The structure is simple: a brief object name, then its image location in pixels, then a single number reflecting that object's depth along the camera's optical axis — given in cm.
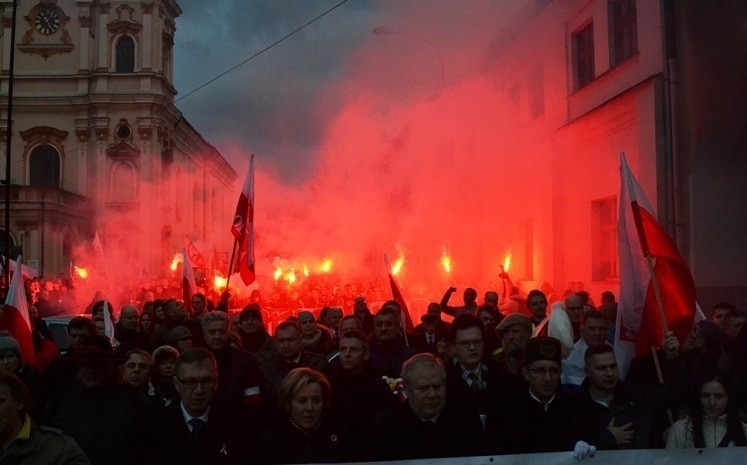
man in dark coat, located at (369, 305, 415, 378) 735
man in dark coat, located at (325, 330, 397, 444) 593
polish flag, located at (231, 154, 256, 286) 1264
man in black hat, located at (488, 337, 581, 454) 485
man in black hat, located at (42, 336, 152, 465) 494
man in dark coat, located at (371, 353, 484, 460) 445
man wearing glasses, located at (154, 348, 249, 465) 470
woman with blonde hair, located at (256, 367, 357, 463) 445
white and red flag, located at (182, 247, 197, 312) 1355
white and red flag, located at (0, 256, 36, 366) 873
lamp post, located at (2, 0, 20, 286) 1854
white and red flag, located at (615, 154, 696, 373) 647
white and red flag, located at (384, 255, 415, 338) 953
